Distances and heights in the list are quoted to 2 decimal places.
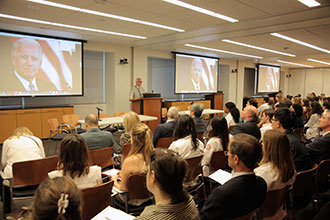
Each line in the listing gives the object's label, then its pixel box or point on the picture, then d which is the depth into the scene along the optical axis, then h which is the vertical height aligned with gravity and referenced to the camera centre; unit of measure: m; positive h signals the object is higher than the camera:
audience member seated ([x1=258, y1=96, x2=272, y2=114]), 7.76 -0.49
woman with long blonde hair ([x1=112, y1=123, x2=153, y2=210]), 2.37 -0.67
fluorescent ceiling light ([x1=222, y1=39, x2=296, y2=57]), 8.18 +1.61
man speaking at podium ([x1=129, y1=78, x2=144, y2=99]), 8.73 -0.12
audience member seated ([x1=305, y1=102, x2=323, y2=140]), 5.52 -0.66
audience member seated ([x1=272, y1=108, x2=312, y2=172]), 2.83 -0.69
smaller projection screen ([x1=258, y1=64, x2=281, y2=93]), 15.53 +0.81
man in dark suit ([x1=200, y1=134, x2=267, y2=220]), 1.64 -0.66
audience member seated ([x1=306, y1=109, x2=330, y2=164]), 3.21 -0.72
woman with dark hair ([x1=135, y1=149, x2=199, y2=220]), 1.39 -0.59
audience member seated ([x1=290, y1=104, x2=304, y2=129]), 5.19 -0.49
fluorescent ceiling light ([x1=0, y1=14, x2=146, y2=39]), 5.63 +1.54
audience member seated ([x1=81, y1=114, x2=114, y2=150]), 3.44 -0.66
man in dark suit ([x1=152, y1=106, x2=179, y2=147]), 4.12 -0.68
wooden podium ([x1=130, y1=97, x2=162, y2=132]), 7.57 -0.55
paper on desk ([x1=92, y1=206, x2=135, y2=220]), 1.75 -0.89
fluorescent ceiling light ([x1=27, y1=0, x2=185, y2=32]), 4.68 +1.56
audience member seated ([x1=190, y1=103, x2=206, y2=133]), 4.79 -0.53
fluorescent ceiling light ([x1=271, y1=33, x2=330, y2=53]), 7.19 +1.61
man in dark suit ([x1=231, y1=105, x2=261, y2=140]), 3.99 -0.56
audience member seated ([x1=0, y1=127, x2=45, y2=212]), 2.97 -0.78
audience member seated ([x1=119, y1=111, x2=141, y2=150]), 3.66 -0.50
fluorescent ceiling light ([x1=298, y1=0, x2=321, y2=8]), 4.44 +1.58
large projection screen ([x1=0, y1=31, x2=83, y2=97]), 6.77 +0.61
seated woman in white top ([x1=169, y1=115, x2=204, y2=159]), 3.08 -0.62
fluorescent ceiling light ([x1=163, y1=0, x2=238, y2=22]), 4.58 +1.57
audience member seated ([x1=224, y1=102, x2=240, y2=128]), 5.36 -0.58
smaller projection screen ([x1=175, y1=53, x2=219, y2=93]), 10.86 +0.73
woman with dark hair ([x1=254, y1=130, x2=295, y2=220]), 2.15 -0.64
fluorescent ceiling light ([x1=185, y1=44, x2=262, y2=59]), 9.23 +1.62
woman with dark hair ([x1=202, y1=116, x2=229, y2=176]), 3.25 -0.65
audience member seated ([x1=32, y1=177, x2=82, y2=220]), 1.02 -0.47
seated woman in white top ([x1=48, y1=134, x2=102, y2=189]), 2.14 -0.65
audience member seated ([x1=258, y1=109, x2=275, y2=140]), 4.52 -0.52
